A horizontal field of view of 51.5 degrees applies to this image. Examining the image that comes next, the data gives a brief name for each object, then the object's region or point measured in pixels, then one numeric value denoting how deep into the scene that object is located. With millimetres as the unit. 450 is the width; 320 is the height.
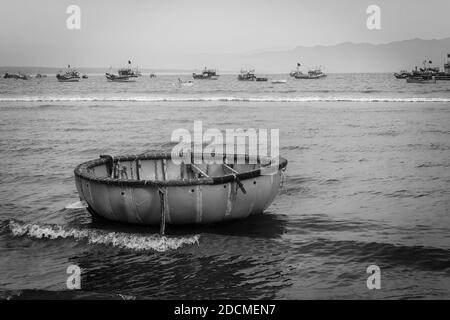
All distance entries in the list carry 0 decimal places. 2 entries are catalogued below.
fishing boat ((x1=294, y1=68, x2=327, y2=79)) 133000
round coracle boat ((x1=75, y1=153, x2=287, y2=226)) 9164
